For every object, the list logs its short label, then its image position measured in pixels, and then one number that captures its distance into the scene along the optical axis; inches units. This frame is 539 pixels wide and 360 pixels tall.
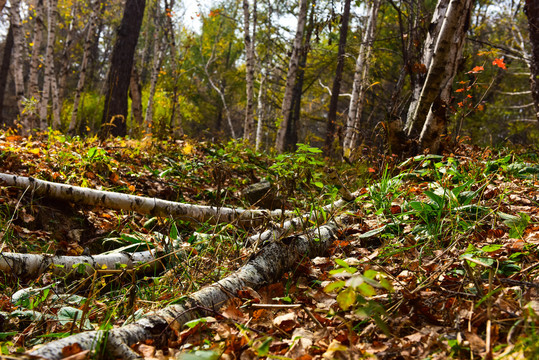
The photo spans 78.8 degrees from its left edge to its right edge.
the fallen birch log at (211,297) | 46.8
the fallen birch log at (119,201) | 123.7
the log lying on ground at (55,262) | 87.6
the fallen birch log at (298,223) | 93.0
